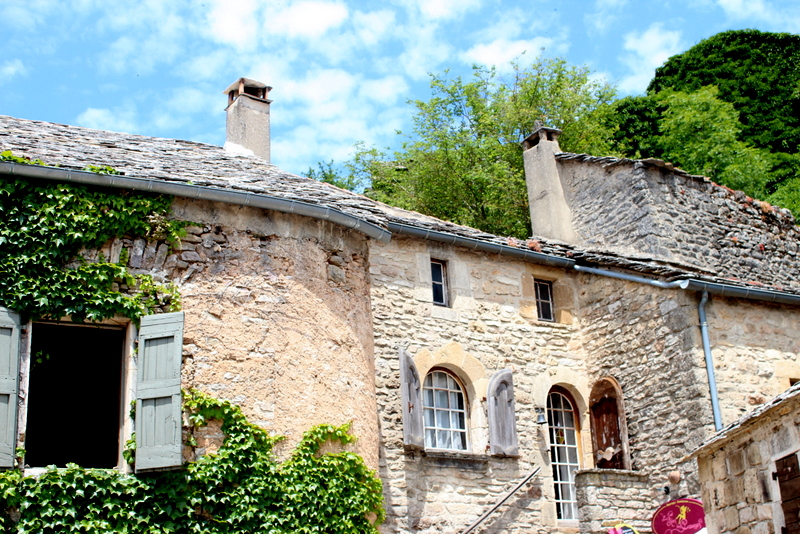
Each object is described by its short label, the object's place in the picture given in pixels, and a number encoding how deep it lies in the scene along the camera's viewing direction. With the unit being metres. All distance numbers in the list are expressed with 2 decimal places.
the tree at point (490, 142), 21.44
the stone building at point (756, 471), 7.87
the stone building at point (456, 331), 9.64
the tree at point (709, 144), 22.64
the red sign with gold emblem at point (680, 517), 10.91
